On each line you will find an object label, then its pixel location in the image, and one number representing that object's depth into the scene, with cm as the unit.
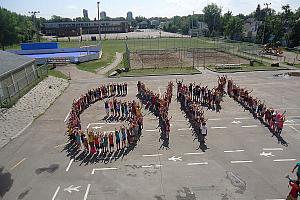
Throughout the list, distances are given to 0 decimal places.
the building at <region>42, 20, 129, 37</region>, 13888
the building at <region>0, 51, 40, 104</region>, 2675
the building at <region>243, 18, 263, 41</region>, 9038
